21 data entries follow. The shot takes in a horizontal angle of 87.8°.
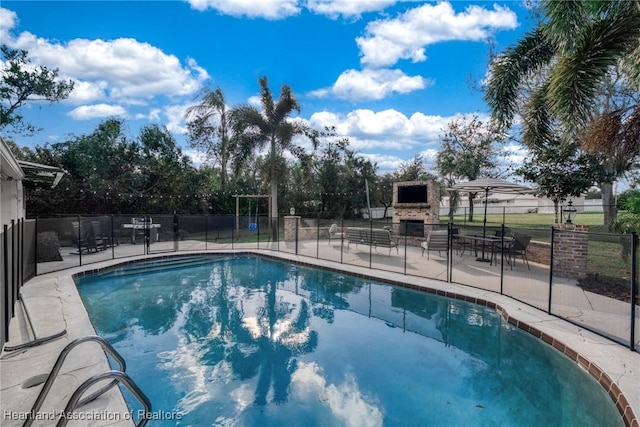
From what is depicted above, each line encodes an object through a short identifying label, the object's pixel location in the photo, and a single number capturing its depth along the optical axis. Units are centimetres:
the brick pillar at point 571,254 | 715
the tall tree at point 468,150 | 1913
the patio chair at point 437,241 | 911
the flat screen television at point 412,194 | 1342
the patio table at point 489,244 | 855
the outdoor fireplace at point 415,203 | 1305
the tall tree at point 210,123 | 1870
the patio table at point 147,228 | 1173
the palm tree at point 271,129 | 1400
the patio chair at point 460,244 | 1040
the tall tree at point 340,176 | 2064
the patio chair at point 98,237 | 1059
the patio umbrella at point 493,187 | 947
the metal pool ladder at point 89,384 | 181
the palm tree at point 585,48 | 541
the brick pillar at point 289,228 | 1324
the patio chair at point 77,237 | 1032
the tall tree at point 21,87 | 1180
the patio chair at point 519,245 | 834
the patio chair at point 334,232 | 1314
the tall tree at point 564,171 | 992
